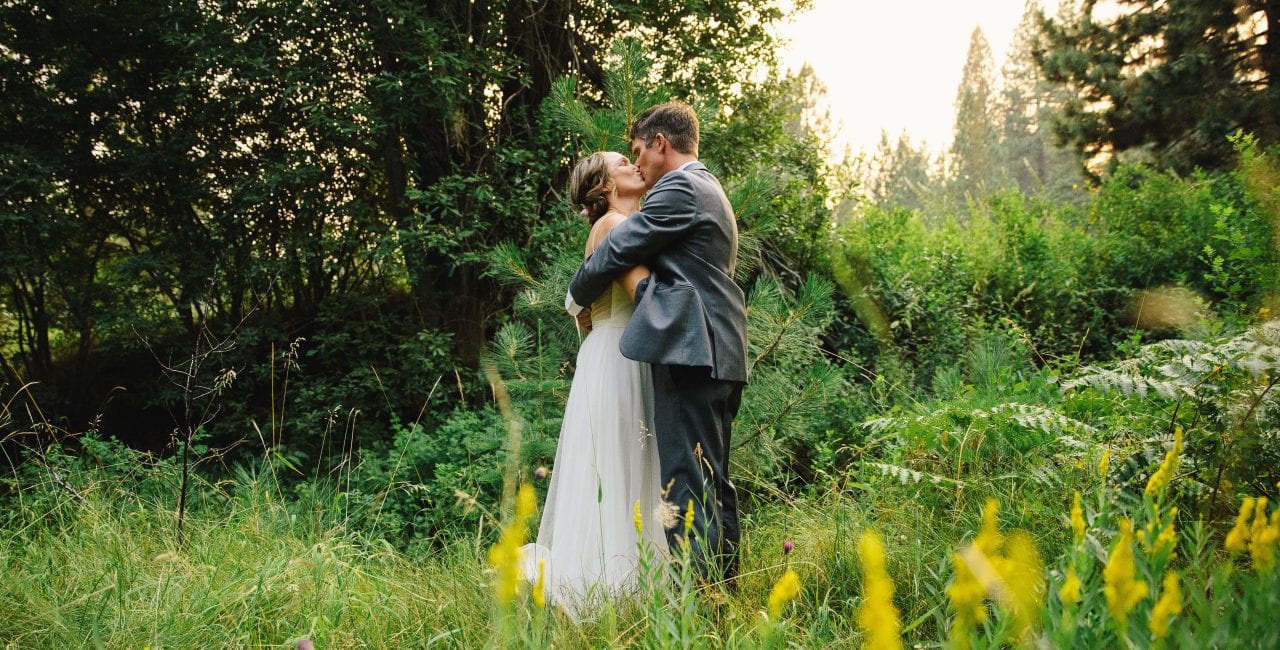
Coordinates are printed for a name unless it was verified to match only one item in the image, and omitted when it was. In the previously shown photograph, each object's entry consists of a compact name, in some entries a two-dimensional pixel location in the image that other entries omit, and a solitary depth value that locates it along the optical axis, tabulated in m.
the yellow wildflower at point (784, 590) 0.81
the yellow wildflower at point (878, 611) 0.60
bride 2.28
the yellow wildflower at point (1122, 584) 0.74
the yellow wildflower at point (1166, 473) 1.03
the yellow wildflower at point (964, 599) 0.69
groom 2.22
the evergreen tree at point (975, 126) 31.88
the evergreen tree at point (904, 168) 33.31
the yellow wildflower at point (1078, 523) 0.96
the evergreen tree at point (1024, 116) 30.03
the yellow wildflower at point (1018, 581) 0.73
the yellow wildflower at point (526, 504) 0.79
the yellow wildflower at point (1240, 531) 0.89
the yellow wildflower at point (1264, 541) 0.84
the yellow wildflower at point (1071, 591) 0.82
